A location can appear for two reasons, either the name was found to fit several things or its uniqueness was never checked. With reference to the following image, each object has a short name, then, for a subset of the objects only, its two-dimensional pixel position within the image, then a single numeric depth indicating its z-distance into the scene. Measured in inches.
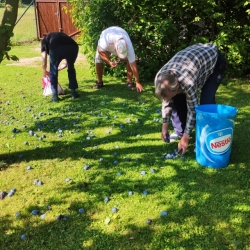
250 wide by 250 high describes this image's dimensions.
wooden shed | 631.8
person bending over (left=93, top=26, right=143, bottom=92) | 234.5
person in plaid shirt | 133.4
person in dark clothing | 243.1
